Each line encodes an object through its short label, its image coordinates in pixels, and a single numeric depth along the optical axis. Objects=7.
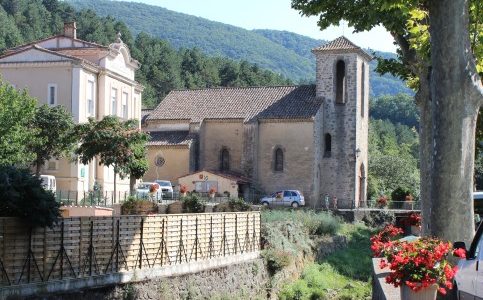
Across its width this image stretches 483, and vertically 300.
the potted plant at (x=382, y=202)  56.50
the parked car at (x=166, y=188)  52.54
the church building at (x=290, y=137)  62.59
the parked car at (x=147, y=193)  45.93
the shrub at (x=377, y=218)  52.69
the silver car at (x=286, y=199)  57.16
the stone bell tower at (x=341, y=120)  63.09
